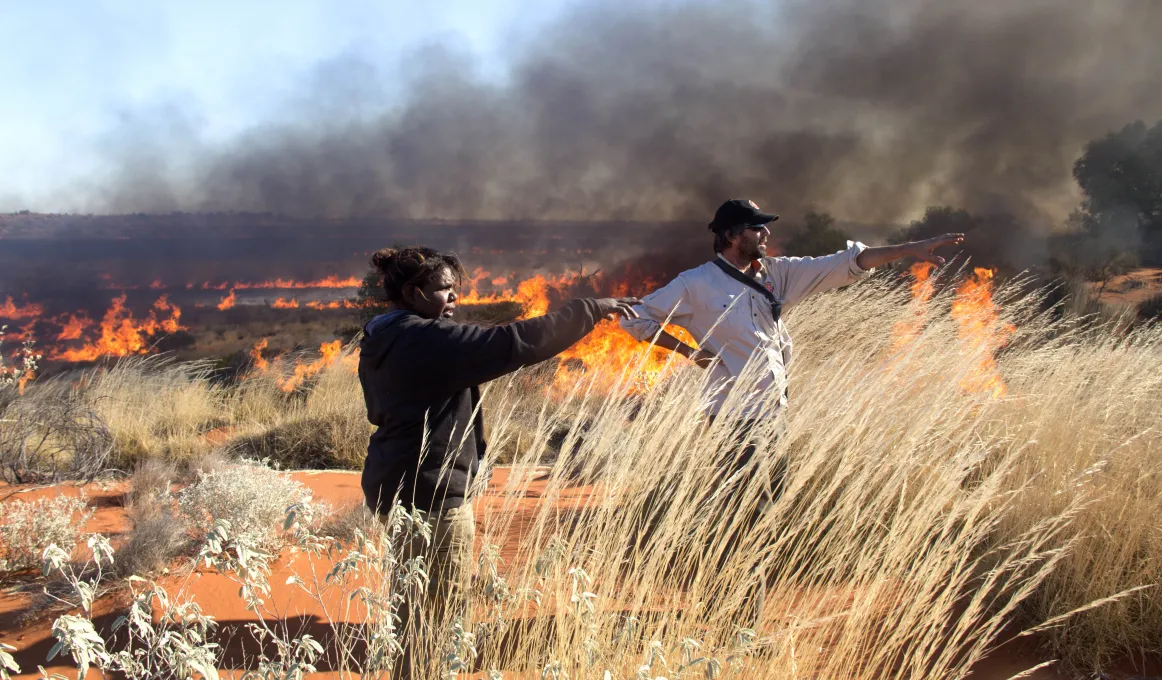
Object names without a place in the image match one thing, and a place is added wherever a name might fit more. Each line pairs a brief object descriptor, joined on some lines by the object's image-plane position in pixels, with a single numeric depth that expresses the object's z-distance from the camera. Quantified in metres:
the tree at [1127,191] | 21.69
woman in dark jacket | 2.33
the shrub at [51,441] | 6.98
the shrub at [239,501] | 4.87
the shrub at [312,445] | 8.33
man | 3.54
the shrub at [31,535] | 4.80
